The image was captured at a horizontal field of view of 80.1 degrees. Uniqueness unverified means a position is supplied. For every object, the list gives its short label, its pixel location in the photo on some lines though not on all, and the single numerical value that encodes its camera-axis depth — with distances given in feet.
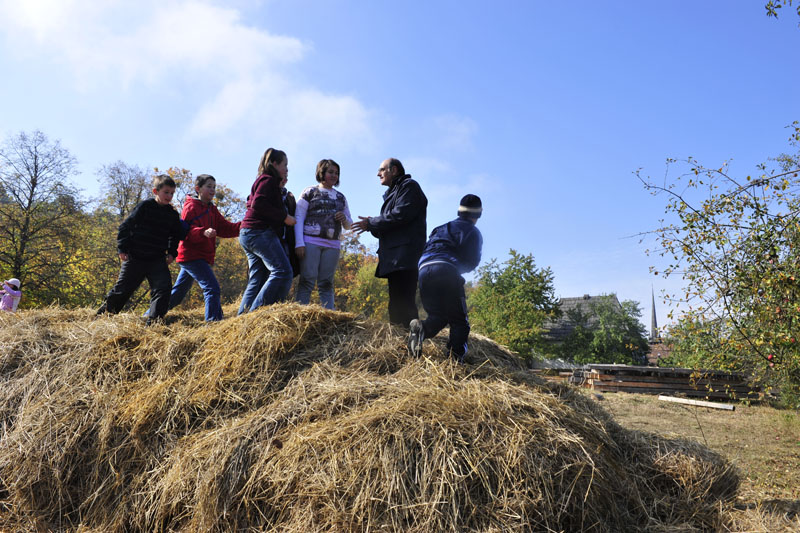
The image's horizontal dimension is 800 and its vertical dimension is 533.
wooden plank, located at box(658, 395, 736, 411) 39.06
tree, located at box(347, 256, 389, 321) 113.60
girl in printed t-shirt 17.22
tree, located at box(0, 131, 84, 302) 57.82
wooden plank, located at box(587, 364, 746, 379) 52.29
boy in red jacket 17.78
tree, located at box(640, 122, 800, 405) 18.75
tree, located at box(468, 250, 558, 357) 92.79
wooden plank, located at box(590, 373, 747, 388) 52.13
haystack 8.18
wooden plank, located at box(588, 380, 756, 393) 51.26
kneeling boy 12.69
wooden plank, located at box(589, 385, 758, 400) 50.80
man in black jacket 14.78
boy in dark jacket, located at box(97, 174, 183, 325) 16.96
